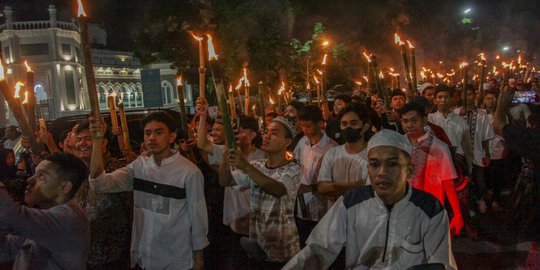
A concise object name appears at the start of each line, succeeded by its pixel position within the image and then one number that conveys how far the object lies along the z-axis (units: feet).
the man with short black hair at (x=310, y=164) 15.35
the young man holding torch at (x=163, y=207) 11.63
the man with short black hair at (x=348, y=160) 13.87
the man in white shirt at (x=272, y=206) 12.19
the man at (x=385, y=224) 8.16
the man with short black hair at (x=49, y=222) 8.31
